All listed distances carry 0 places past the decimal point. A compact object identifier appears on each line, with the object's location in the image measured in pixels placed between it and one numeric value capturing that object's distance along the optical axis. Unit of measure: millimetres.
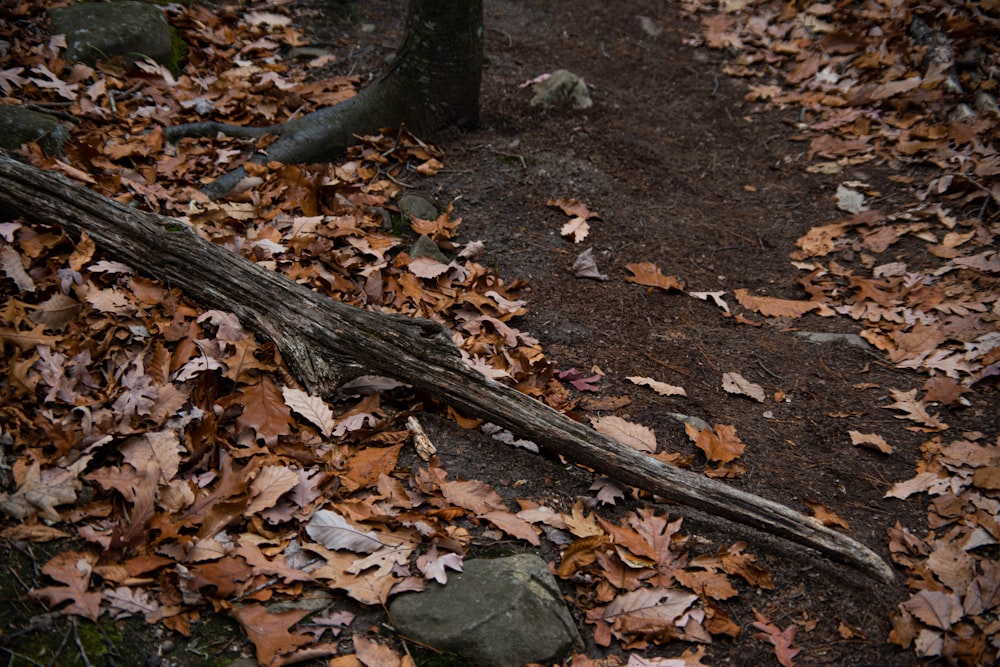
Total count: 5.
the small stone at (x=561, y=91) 6000
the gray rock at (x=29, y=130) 4055
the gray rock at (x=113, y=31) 5184
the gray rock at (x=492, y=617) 2377
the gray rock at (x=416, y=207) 4617
